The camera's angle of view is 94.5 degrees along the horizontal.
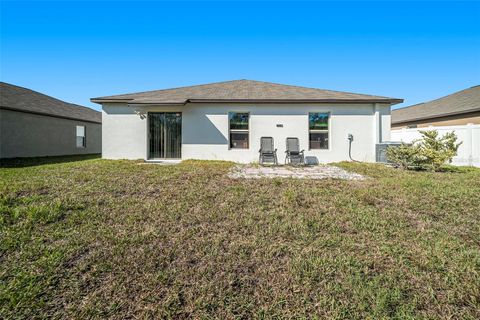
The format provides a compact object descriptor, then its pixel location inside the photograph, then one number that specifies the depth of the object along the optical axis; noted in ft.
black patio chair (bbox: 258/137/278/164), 31.40
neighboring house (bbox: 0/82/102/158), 38.86
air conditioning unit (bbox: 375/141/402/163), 31.01
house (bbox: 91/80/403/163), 33.12
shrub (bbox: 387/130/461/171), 25.41
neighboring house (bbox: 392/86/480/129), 41.85
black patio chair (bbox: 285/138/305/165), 30.89
